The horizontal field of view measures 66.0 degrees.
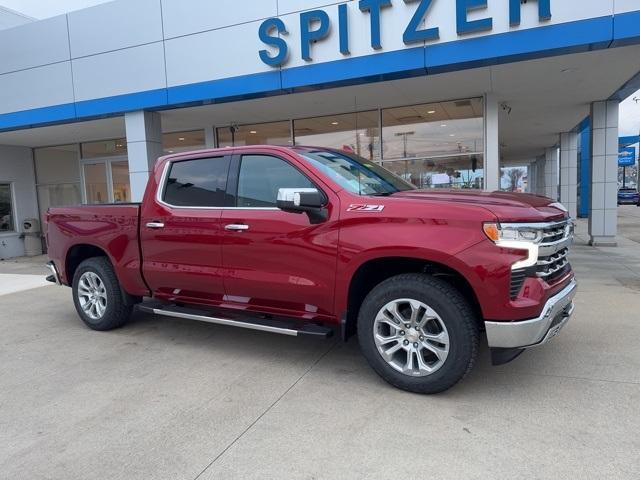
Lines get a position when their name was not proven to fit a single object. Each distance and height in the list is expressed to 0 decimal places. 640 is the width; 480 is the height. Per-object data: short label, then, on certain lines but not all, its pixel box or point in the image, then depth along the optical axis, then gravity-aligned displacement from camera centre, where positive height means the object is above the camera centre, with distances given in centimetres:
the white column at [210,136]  1350 +152
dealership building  802 +201
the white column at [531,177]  3612 +5
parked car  4086 -193
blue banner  4247 +137
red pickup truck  345 -58
